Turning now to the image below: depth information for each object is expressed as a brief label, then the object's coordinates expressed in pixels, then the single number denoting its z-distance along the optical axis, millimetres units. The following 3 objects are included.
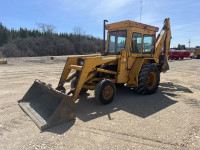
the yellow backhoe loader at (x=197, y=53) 29125
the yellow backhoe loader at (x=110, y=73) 4195
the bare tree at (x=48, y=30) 47562
